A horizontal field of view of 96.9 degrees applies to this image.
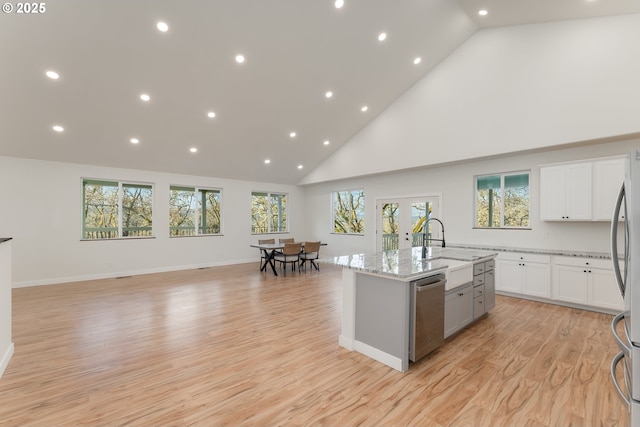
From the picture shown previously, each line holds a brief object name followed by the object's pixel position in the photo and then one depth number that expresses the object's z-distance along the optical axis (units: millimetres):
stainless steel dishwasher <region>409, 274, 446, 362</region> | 2605
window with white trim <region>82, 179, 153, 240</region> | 6656
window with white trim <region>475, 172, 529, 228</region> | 5473
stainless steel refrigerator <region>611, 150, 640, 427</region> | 1287
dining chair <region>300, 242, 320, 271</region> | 7484
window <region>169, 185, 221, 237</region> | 7875
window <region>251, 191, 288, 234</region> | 9445
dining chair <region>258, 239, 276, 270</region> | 8127
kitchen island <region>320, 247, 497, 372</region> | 2598
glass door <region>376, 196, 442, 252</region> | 6895
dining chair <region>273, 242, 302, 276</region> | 7055
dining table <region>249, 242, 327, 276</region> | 7191
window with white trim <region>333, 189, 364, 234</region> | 8703
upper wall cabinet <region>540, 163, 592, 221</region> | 4375
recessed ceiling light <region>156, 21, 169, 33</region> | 3737
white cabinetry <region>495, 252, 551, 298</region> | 4660
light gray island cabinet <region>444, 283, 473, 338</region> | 3104
